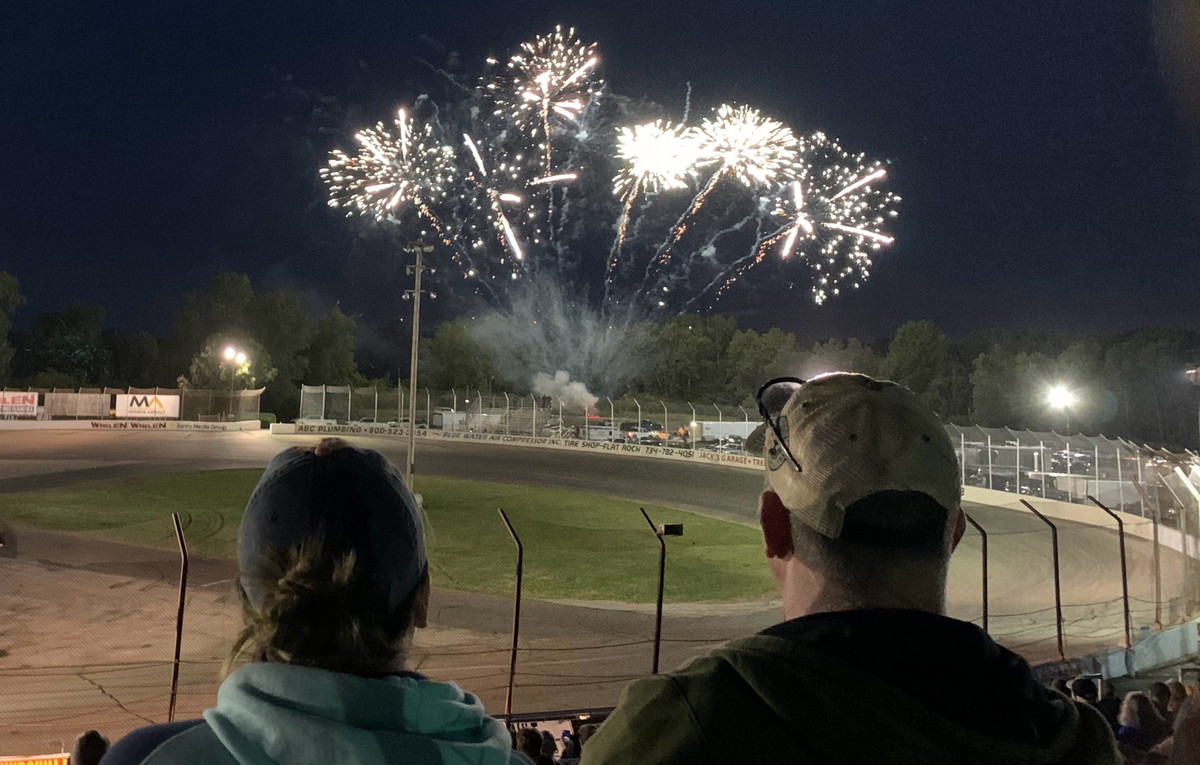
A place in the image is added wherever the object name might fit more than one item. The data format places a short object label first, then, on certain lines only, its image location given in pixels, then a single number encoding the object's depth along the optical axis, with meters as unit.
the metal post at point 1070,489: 27.43
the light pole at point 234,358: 60.71
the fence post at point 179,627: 8.21
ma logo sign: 54.22
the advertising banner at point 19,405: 52.16
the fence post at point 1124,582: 11.52
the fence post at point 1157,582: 13.07
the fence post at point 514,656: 9.23
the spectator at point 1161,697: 5.78
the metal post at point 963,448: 30.68
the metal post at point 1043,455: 29.16
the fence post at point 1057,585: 11.07
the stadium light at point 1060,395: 37.81
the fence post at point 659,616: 9.59
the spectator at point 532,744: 4.91
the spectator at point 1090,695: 6.34
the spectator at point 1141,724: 5.12
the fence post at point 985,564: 11.08
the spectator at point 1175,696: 5.54
